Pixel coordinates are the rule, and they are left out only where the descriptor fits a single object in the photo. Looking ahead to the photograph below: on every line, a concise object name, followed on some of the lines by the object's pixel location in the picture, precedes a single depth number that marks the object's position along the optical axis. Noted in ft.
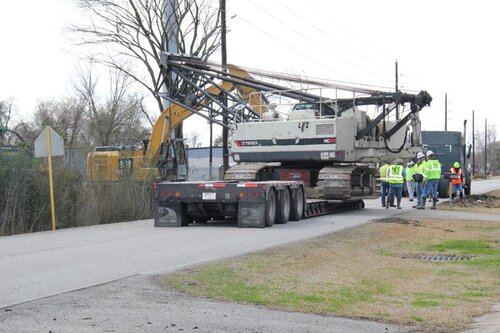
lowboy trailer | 54.95
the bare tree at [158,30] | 131.64
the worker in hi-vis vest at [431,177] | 80.53
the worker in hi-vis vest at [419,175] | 80.43
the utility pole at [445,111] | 273.66
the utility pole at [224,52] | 102.37
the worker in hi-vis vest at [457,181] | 103.19
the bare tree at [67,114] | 154.30
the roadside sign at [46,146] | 59.82
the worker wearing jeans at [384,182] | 79.97
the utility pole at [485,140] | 379.72
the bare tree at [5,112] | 161.40
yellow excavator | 82.07
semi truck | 111.14
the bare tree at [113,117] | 159.02
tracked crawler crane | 60.47
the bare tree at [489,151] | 436.27
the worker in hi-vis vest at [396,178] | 77.77
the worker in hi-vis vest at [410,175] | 86.48
